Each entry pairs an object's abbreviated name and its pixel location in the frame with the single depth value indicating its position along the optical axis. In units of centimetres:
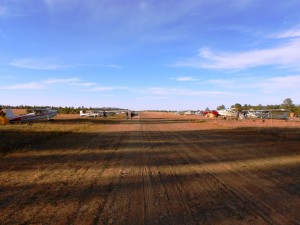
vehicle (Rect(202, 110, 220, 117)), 5407
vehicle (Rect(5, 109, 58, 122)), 3024
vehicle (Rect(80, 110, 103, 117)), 5671
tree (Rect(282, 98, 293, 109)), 8838
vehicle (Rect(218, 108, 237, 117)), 4795
